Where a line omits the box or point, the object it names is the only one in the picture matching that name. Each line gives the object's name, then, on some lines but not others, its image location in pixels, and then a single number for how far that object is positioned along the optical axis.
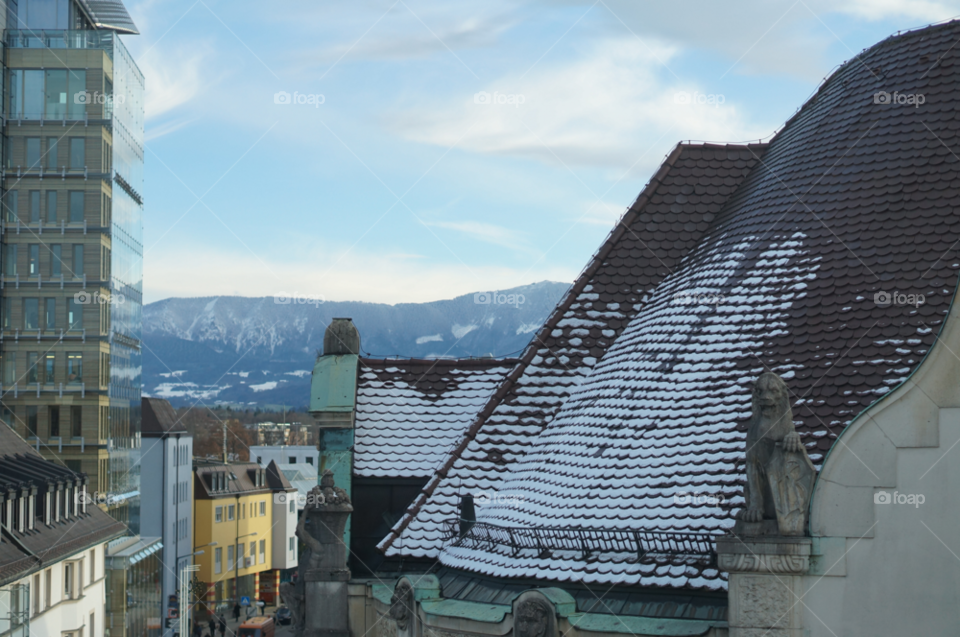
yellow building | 86.75
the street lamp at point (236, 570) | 92.00
